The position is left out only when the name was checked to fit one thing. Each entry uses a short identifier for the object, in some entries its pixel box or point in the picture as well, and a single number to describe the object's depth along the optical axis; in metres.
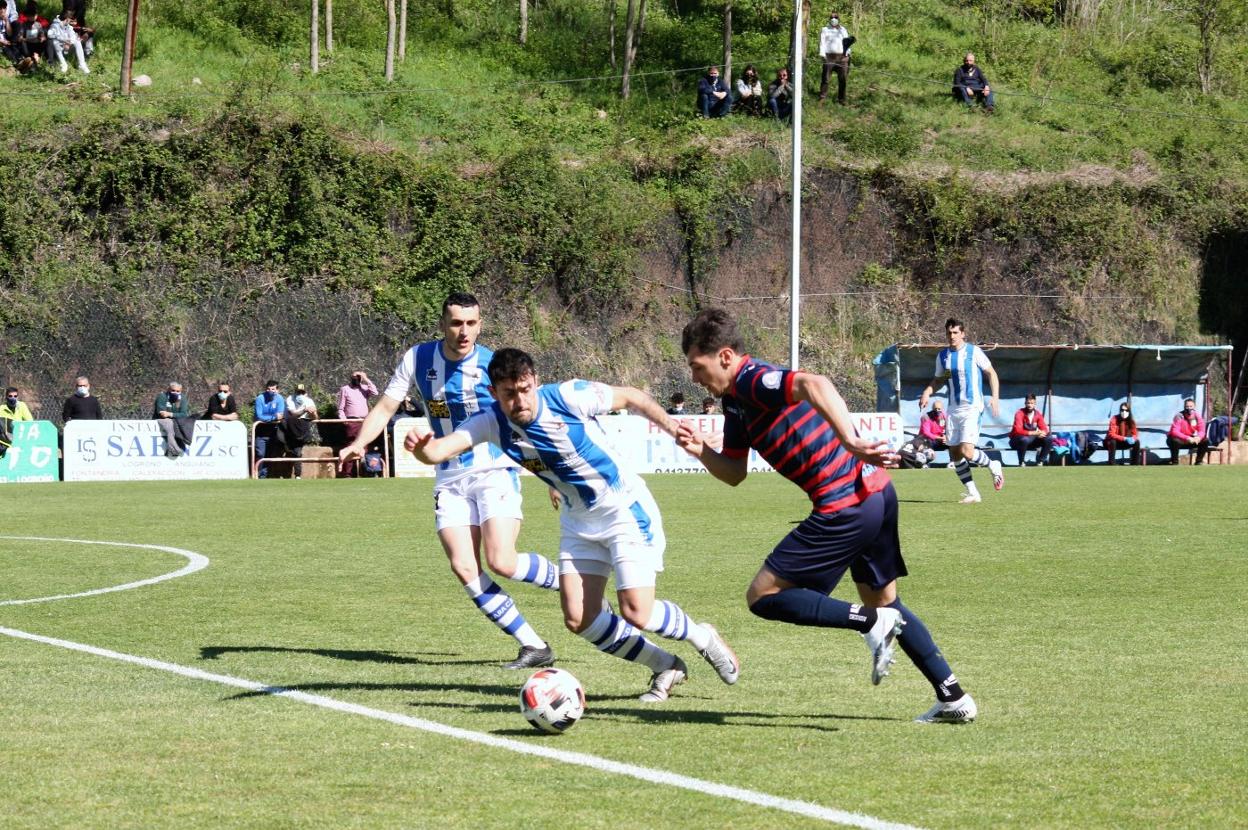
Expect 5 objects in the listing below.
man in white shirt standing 45.97
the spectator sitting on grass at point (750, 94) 45.53
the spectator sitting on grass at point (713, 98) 44.69
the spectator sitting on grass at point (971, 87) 48.53
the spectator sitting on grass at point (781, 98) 44.44
